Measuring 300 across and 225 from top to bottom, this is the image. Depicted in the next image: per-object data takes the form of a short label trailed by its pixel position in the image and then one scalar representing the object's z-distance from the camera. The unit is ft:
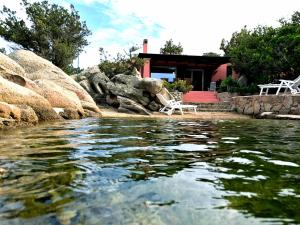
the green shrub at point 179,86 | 71.51
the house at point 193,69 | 83.28
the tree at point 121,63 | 69.05
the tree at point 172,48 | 105.50
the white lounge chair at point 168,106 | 52.21
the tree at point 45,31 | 84.84
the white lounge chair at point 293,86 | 52.60
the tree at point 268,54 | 67.00
